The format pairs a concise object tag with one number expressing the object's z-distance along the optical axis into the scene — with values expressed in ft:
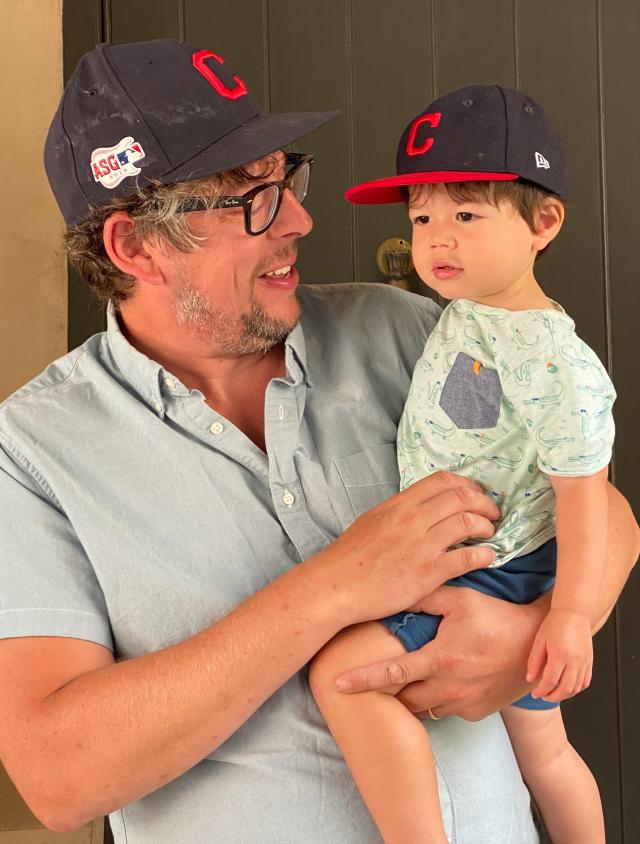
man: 3.94
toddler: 3.84
